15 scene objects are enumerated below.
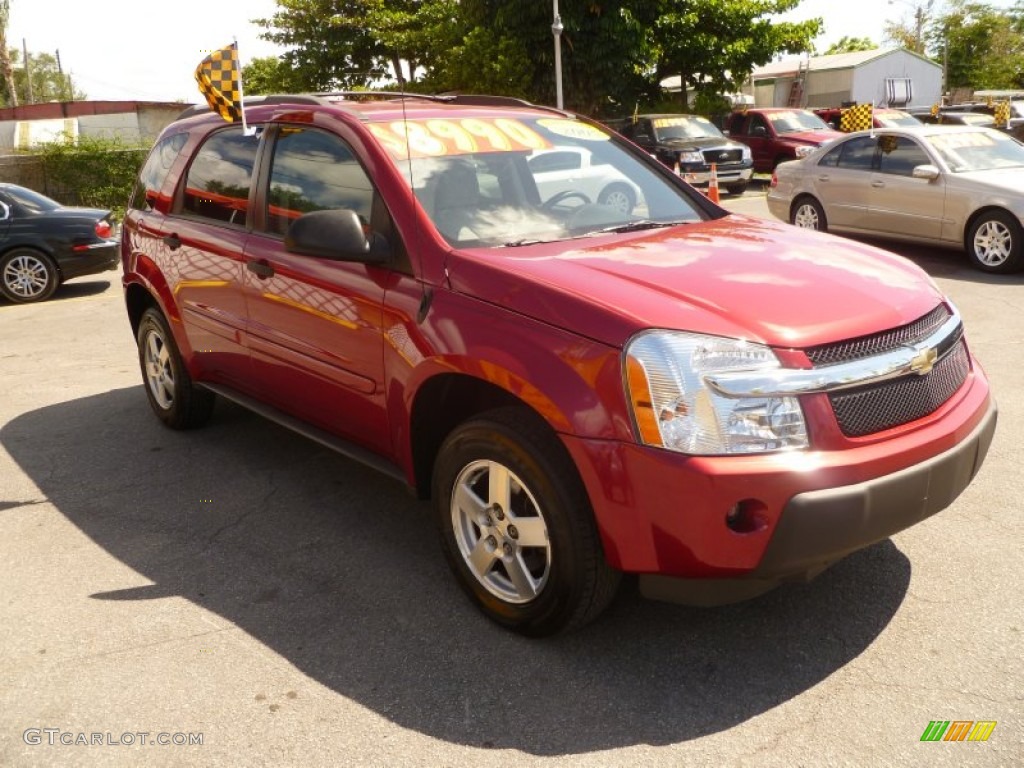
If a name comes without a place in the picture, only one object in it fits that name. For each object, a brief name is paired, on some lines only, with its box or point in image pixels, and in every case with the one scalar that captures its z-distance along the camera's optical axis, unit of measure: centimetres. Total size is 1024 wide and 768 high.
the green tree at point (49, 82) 9781
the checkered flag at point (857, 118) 2005
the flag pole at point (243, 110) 477
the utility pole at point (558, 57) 2673
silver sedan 1026
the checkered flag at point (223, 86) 486
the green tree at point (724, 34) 3044
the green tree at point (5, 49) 4988
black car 1169
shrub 2052
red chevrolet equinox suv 289
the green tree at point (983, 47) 7344
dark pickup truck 1945
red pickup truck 2200
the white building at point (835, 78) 5256
